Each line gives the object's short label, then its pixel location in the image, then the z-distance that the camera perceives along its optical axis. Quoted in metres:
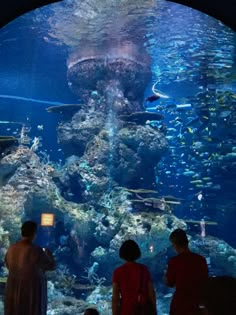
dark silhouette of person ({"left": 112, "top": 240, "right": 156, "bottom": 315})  3.24
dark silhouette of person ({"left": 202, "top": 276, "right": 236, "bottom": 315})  1.77
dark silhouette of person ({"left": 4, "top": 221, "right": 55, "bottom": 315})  3.67
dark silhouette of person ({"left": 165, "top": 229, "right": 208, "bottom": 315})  3.32
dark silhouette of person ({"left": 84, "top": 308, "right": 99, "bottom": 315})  3.62
